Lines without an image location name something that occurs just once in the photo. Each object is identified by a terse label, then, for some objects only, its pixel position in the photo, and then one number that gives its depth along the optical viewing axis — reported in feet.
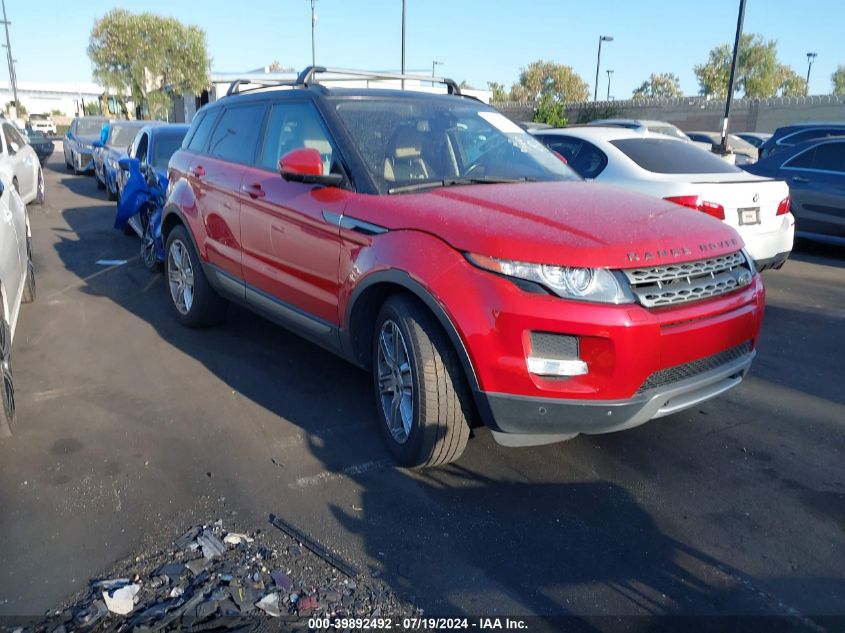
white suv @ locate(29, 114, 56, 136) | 179.72
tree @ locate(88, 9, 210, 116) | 133.08
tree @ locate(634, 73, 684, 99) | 288.71
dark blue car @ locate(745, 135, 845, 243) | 30.40
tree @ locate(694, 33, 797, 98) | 207.82
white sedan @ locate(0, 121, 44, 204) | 37.66
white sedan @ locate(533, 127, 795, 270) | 20.98
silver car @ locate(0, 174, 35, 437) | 13.16
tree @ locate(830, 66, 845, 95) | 279.69
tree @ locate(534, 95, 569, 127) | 93.30
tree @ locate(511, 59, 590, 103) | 241.39
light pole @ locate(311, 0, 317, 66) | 118.19
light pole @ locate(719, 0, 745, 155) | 55.88
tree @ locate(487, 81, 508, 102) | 255.29
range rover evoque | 9.95
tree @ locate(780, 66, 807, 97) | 246.94
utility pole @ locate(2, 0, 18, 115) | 145.69
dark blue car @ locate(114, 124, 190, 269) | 26.48
